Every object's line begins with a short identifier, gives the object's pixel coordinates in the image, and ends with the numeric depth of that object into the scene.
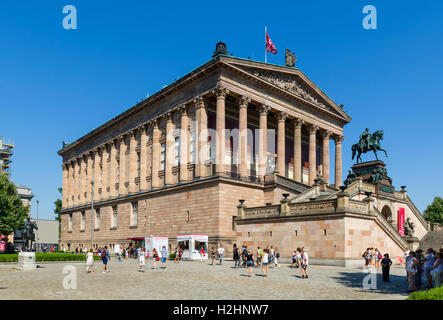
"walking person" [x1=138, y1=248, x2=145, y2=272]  27.17
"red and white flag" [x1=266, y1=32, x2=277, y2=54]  50.56
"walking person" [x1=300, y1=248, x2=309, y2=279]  23.20
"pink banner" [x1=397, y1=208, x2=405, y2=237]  48.41
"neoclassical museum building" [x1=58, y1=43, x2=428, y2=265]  32.91
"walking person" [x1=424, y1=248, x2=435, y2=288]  18.25
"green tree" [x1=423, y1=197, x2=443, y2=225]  100.36
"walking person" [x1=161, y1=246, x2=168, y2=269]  31.41
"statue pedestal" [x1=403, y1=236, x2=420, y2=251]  37.59
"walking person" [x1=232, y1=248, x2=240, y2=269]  30.34
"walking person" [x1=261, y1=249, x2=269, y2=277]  24.60
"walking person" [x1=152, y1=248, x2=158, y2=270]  29.77
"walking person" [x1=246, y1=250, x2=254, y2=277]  25.56
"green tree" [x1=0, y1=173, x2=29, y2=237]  52.91
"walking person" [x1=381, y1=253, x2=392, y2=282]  22.00
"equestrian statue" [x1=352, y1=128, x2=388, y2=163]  51.97
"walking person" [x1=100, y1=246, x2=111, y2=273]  27.09
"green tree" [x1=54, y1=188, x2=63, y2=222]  123.08
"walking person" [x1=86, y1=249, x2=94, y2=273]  27.16
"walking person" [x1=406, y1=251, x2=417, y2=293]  17.98
